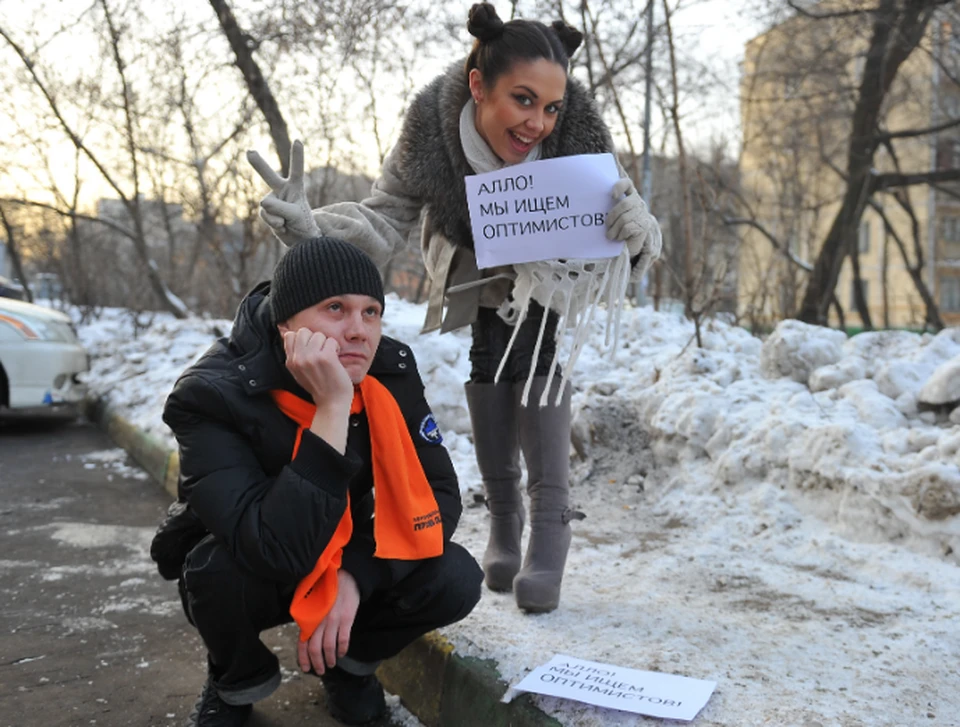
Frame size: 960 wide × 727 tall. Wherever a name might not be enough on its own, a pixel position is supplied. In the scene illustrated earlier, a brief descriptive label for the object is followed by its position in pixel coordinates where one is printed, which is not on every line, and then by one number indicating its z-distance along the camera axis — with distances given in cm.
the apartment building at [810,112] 995
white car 689
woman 242
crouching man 189
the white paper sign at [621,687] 181
